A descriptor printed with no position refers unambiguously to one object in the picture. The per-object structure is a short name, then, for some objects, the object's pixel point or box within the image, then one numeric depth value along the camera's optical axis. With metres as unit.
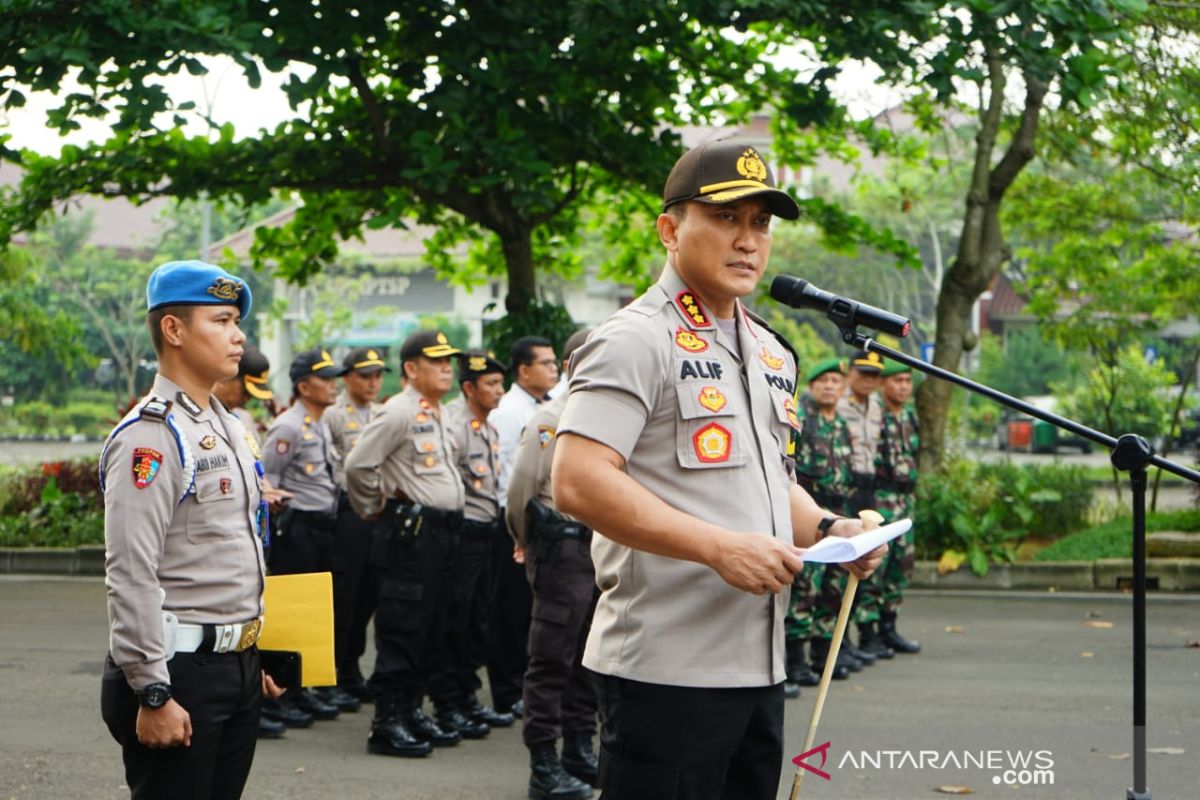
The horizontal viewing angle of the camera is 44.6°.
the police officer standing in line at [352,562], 8.52
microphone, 3.51
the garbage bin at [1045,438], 34.44
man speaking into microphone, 3.01
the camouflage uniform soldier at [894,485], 9.93
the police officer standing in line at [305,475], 8.47
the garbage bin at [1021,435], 36.06
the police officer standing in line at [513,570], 8.02
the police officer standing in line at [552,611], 6.32
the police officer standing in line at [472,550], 7.50
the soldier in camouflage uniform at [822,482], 9.13
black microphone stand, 3.49
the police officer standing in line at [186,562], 3.54
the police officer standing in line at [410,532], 7.05
